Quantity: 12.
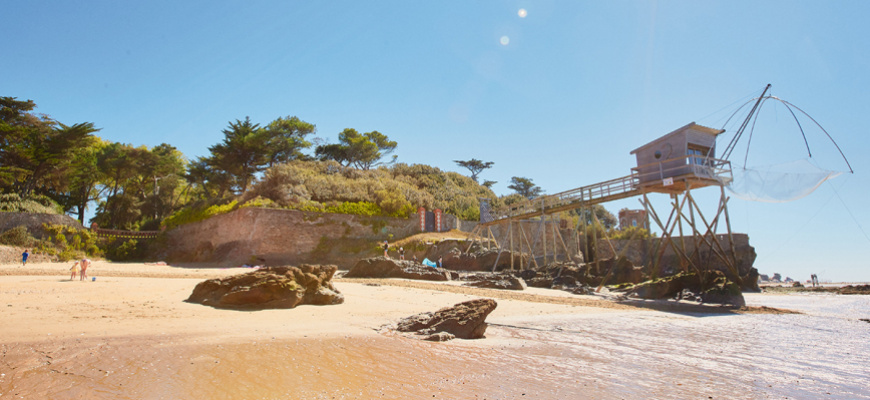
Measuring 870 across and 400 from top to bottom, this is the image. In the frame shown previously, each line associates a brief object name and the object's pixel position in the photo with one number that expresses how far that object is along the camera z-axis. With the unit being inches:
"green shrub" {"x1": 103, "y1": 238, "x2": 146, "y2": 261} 961.9
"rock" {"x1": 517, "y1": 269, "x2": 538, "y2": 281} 733.3
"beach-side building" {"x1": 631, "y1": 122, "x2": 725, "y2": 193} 616.1
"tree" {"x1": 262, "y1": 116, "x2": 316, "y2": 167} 1236.5
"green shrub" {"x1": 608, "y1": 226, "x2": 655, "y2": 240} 1221.8
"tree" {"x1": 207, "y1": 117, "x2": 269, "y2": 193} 1172.5
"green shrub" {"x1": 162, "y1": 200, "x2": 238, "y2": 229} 1015.6
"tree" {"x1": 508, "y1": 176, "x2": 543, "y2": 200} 2289.6
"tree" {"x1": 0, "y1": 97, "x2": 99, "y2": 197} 911.0
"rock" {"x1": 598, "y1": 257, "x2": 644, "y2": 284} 660.1
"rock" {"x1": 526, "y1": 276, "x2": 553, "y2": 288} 639.8
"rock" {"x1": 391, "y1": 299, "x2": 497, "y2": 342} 228.7
